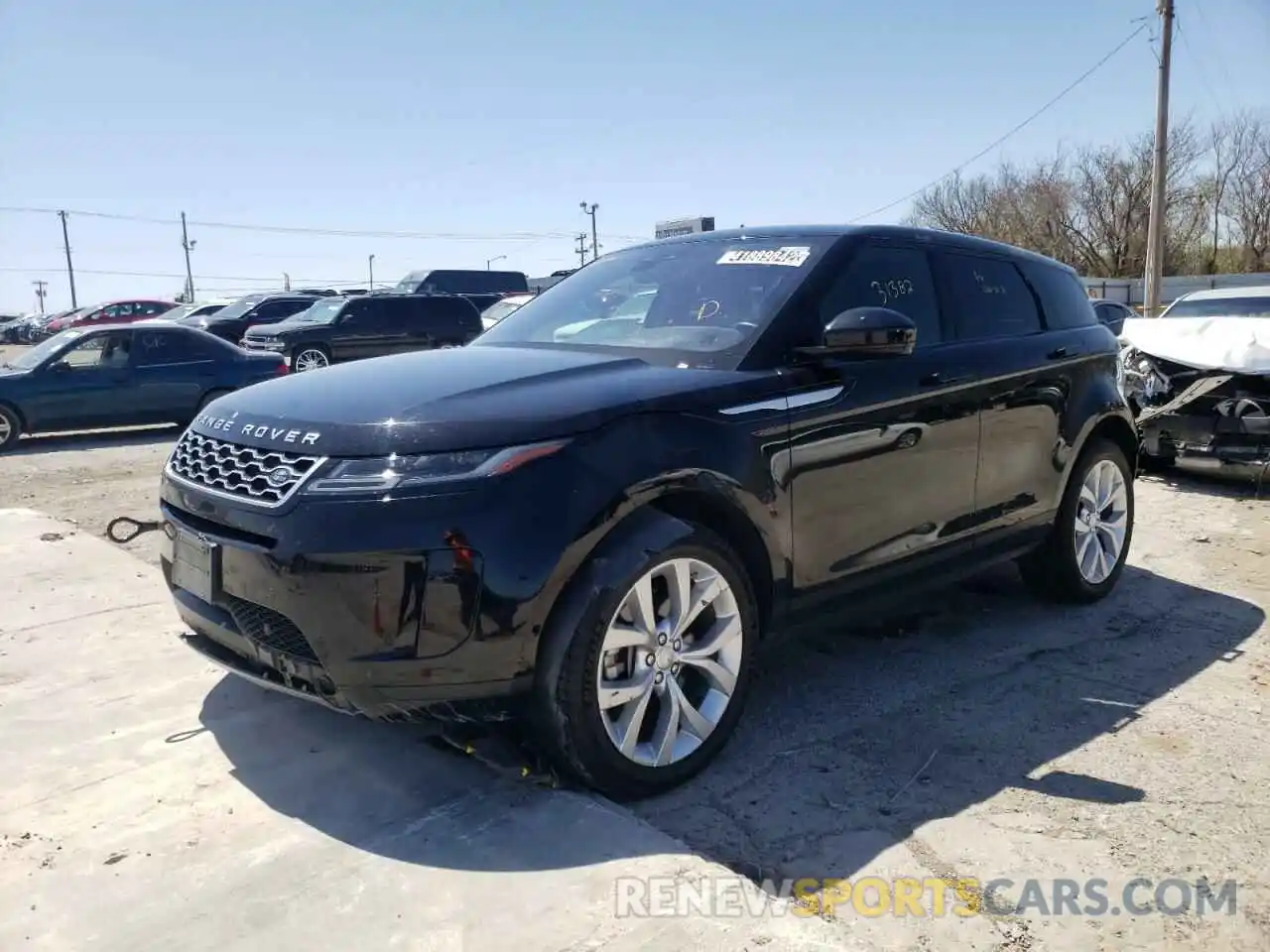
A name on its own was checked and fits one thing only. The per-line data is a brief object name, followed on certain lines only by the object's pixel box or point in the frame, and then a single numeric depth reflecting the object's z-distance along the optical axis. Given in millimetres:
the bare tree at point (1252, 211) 50156
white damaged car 7879
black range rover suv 2807
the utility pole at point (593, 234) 68450
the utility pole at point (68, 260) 81700
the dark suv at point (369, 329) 18609
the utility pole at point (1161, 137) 22719
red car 29123
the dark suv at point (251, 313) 24297
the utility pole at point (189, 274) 81375
